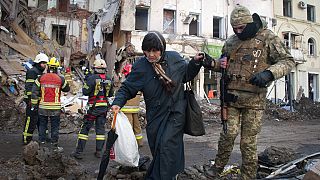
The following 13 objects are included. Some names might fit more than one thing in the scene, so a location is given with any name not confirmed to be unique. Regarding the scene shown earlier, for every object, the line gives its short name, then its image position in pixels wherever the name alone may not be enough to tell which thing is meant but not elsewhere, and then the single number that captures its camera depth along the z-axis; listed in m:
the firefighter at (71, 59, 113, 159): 6.14
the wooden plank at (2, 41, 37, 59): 15.92
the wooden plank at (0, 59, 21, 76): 13.50
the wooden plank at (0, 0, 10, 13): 17.92
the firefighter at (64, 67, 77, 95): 15.55
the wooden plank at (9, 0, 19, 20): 18.46
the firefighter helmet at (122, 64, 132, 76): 7.14
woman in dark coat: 3.19
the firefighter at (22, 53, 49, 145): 7.07
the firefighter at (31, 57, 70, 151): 6.59
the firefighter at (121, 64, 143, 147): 6.79
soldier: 3.59
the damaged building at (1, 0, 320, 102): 20.47
